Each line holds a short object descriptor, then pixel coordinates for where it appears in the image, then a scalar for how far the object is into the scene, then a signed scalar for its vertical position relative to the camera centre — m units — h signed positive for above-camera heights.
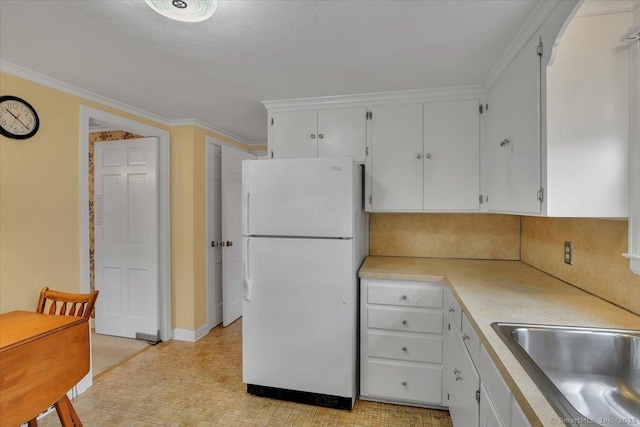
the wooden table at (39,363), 1.33 -0.73
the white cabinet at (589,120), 1.22 +0.37
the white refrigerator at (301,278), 2.04 -0.46
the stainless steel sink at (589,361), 1.02 -0.56
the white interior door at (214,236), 3.36 -0.29
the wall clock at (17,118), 1.88 +0.58
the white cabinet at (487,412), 1.04 -0.73
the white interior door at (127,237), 3.07 -0.28
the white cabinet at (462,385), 1.33 -0.87
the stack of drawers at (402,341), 2.04 -0.88
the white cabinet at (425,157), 2.34 +0.41
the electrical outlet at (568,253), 1.78 -0.25
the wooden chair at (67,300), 1.79 -0.54
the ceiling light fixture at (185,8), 1.29 +0.86
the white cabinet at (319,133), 2.50 +0.63
